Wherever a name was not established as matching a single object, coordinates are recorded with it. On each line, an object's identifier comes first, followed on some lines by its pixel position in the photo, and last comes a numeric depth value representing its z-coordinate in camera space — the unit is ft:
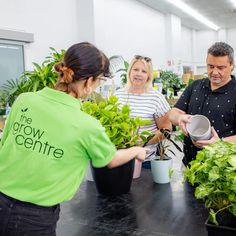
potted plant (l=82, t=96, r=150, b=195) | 4.14
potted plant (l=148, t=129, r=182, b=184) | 4.57
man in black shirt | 5.44
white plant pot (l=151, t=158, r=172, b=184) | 4.56
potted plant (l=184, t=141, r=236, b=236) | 2.64
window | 14.56
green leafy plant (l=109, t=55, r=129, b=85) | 14.90
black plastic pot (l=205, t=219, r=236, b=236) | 2.60
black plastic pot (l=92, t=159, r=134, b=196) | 4.17
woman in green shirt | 2.84
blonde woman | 6.53
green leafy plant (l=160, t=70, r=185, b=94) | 18.75
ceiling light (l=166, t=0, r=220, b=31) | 26.03
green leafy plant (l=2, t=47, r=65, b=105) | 6.26
